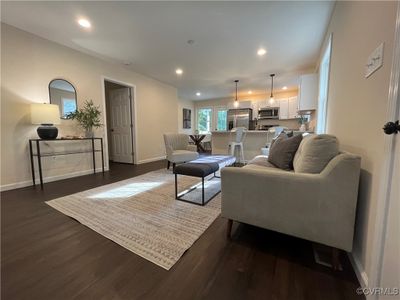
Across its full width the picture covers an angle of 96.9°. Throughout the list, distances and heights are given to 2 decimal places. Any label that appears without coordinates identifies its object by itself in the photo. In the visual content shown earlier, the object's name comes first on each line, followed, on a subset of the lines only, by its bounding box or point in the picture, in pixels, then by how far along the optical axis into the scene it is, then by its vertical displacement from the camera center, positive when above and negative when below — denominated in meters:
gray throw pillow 1.98 -0.23
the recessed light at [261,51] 3.55 +1.65
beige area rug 1.46 -0.93
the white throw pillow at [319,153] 1.30 -0.15
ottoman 2.29 -0.50
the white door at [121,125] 5.11 +0.20
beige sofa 1.12 -0.46
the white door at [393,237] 0.77 -0.47
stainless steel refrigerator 7.45 +0.61
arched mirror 3.32 +0.70
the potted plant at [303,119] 5.34 +0.40
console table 2.98 -0.40
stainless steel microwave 6.97 +0.77
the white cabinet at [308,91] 3.81 +0.89
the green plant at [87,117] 3.56 +0.31
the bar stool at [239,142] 4.73 -0.27
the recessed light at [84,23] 2.67 +1.67
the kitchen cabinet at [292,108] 6.57 +0.92
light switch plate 1.02 +0.44
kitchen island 4.97 -0.28
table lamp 2.84 +0.22
